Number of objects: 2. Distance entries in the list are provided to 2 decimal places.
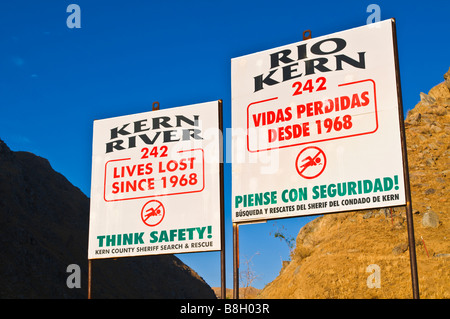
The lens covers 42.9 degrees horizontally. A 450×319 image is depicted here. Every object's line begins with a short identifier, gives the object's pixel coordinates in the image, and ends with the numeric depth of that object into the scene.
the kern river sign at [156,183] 13.07
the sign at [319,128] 10.89
